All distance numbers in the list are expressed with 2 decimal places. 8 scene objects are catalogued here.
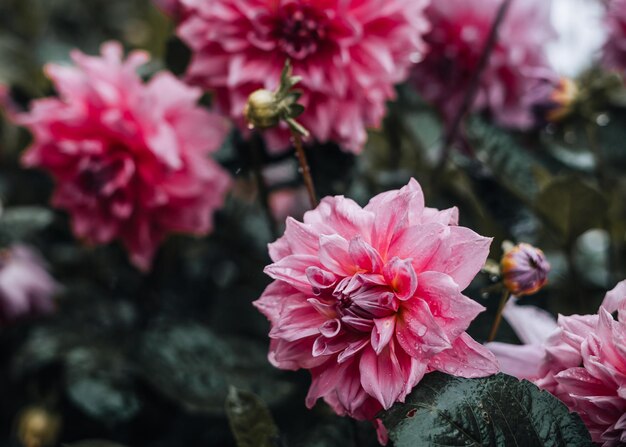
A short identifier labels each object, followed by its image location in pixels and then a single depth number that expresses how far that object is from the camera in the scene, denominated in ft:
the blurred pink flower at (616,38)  2.88
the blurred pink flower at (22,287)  3.12
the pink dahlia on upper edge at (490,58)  2.84
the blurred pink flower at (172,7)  2.72
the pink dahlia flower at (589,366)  1.39
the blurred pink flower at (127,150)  2.56
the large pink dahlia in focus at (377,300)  1.39
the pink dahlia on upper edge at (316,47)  2.22
